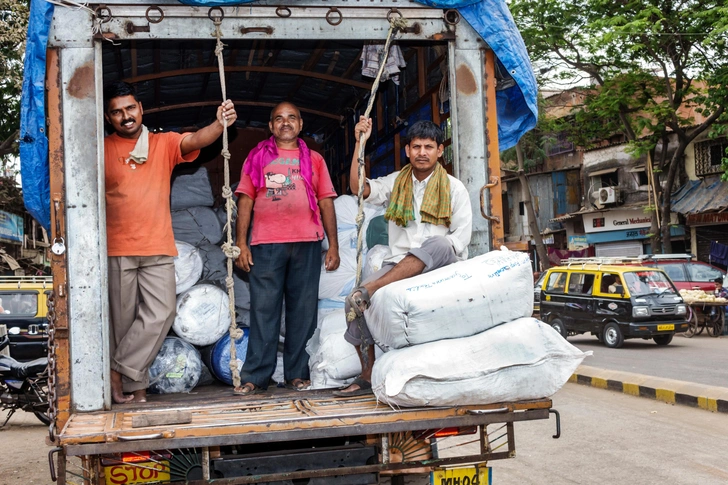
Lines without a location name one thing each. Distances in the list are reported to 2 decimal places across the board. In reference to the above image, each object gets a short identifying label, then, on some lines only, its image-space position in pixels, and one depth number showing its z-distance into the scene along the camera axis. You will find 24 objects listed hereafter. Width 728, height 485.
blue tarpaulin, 3.54
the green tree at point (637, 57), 18.11
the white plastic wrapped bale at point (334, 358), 4.20
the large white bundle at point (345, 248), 4.95
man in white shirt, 3.83
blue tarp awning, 23.95
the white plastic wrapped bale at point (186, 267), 4.91
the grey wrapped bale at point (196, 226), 5.56
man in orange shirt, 3.97
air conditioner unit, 30.97
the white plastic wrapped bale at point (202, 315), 4.57
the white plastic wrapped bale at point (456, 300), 3.46
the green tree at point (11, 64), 12.07
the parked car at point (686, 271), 18.17
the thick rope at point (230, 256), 4.02
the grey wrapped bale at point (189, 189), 5.68
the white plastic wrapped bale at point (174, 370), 4.31
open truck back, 3.15
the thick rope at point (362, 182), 3.89
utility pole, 29.74
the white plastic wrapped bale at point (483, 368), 3.27
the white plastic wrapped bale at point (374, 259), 4.68
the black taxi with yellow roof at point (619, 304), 14.48
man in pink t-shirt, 4.42
